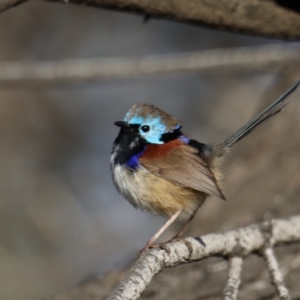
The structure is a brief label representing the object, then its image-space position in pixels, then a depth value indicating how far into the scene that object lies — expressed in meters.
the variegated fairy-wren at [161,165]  8.46
